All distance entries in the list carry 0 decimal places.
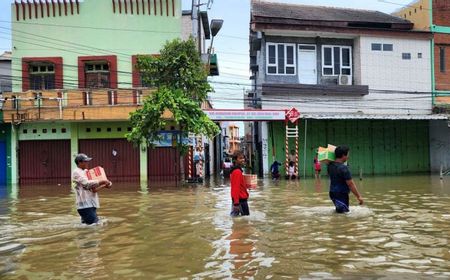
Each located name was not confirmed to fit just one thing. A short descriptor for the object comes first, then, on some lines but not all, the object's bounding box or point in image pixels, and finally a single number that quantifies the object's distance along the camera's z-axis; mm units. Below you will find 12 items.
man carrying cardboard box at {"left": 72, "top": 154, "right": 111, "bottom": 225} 10086
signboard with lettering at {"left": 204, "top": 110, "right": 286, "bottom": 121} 26734
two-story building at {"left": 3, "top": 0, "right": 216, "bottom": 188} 27734
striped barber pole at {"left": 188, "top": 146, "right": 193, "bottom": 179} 26094
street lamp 29884
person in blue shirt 10750
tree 21812
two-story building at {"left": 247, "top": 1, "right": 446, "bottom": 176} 30328
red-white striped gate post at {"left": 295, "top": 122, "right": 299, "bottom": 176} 27922
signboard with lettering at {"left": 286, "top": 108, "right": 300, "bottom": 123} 27297
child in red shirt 10766
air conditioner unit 31000
